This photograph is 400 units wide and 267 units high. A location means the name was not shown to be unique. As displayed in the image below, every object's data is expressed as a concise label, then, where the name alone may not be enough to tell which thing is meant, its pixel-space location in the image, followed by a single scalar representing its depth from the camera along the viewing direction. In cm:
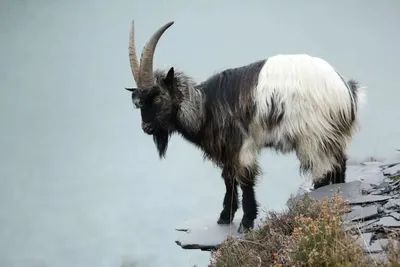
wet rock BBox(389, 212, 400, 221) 773
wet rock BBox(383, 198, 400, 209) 837
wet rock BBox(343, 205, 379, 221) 809
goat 945
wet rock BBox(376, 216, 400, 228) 746
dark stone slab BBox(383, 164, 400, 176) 1061
